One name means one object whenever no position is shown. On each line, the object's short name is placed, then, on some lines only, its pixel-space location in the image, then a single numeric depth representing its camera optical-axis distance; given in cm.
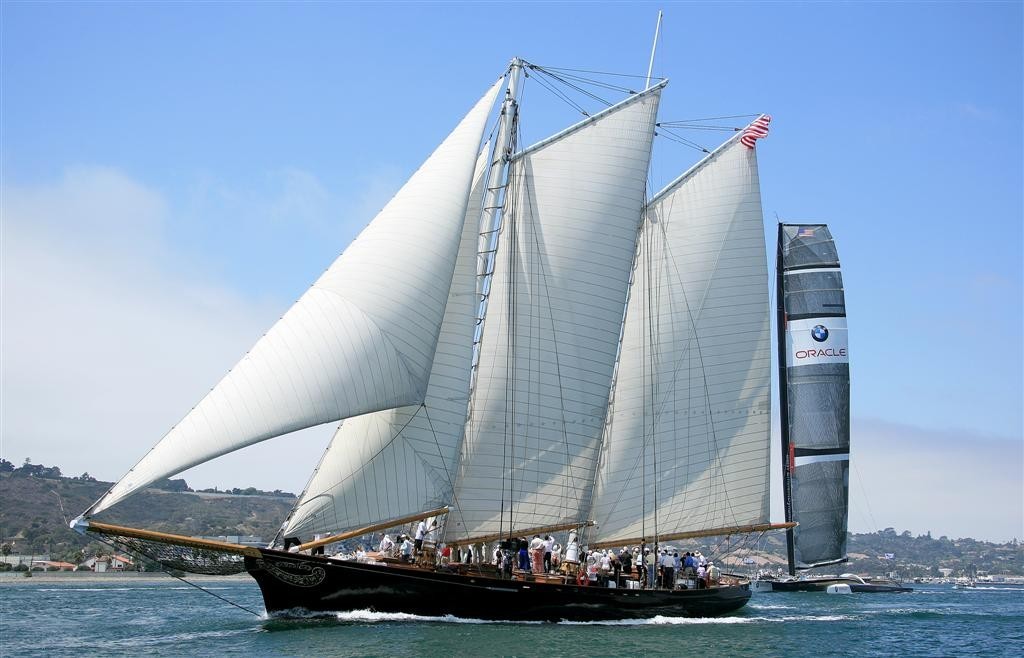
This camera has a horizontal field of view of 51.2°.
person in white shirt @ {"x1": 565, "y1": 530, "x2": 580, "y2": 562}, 3716
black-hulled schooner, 3042
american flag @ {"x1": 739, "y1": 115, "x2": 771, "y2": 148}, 4509
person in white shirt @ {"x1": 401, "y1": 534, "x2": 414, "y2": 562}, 3406
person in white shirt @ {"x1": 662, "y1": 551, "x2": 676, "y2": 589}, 3966
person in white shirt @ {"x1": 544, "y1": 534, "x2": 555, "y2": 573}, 3634
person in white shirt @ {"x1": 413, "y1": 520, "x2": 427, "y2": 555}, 3528
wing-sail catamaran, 6109
